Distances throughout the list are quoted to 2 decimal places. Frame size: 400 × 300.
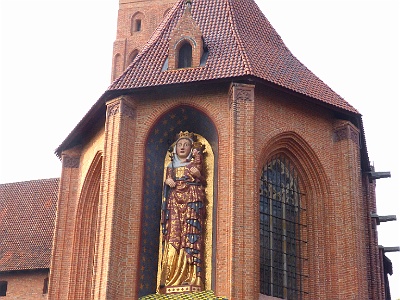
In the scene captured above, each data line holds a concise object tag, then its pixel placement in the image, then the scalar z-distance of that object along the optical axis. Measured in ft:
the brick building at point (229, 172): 68.80
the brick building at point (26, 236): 94.48
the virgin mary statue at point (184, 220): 68.28
